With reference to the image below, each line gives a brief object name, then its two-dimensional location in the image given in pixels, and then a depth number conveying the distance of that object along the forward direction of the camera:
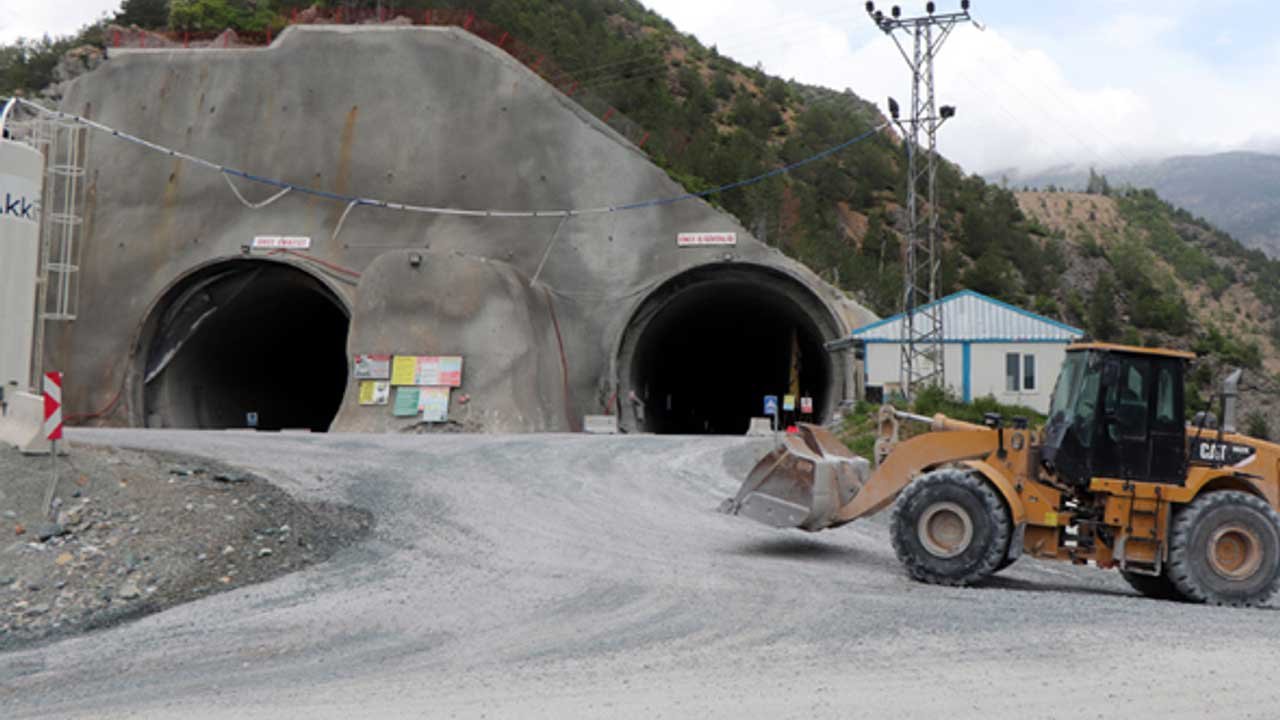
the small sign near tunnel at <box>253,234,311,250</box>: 31.58
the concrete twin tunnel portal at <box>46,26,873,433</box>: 31.22
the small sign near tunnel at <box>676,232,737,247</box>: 31.58
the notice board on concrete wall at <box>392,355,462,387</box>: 26.67
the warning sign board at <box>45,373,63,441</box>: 11.60
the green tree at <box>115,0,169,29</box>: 55.62
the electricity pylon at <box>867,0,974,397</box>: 26.38
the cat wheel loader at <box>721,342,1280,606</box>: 9.38
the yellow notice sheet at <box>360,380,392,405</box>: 26.56
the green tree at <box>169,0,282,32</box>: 48.03
